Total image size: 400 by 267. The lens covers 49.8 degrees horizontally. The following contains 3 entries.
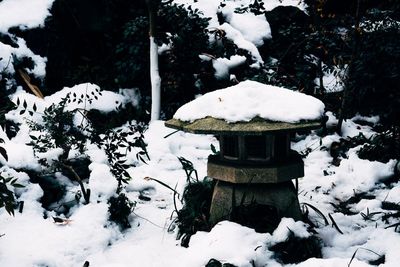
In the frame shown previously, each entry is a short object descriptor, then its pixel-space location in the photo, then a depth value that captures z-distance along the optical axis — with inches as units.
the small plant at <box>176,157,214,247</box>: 147.8
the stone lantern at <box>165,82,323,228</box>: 138.5
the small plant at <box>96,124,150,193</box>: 159.6
